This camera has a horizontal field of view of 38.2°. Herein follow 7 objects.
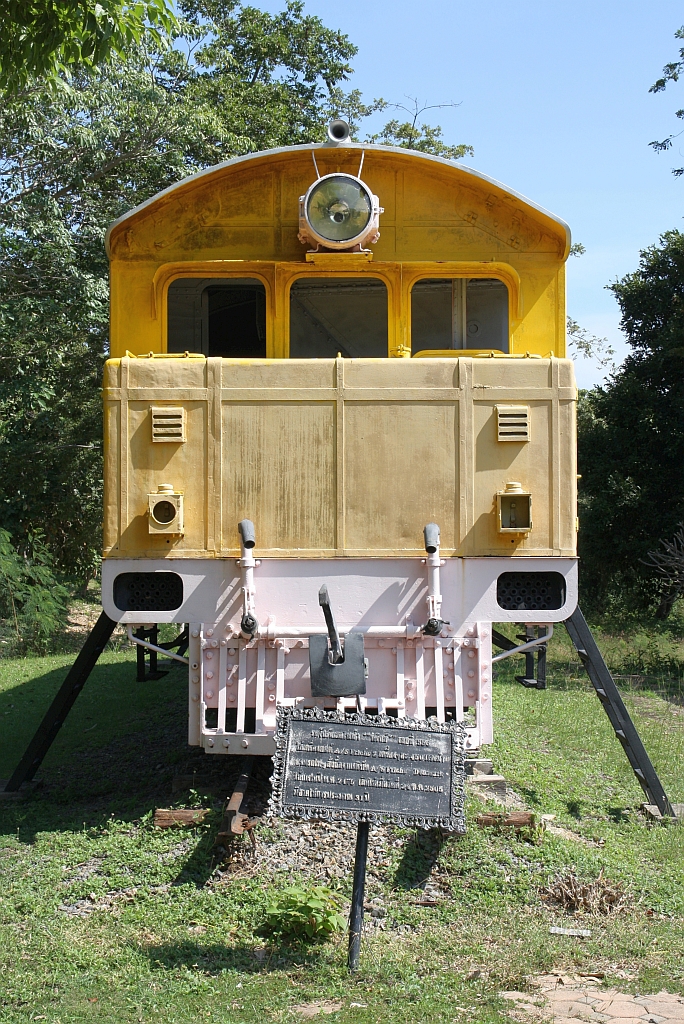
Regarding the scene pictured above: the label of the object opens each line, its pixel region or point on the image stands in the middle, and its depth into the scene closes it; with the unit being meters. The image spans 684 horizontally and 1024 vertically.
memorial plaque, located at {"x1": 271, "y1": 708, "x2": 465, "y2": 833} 4.26
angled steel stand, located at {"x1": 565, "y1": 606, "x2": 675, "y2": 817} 6.27
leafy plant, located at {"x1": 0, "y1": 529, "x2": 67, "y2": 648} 14.33
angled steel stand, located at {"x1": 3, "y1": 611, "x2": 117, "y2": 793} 6.80
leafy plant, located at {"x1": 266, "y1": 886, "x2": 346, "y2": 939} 4.44
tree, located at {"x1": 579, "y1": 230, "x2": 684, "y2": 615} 14.78
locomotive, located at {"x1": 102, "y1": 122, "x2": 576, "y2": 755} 5.47
